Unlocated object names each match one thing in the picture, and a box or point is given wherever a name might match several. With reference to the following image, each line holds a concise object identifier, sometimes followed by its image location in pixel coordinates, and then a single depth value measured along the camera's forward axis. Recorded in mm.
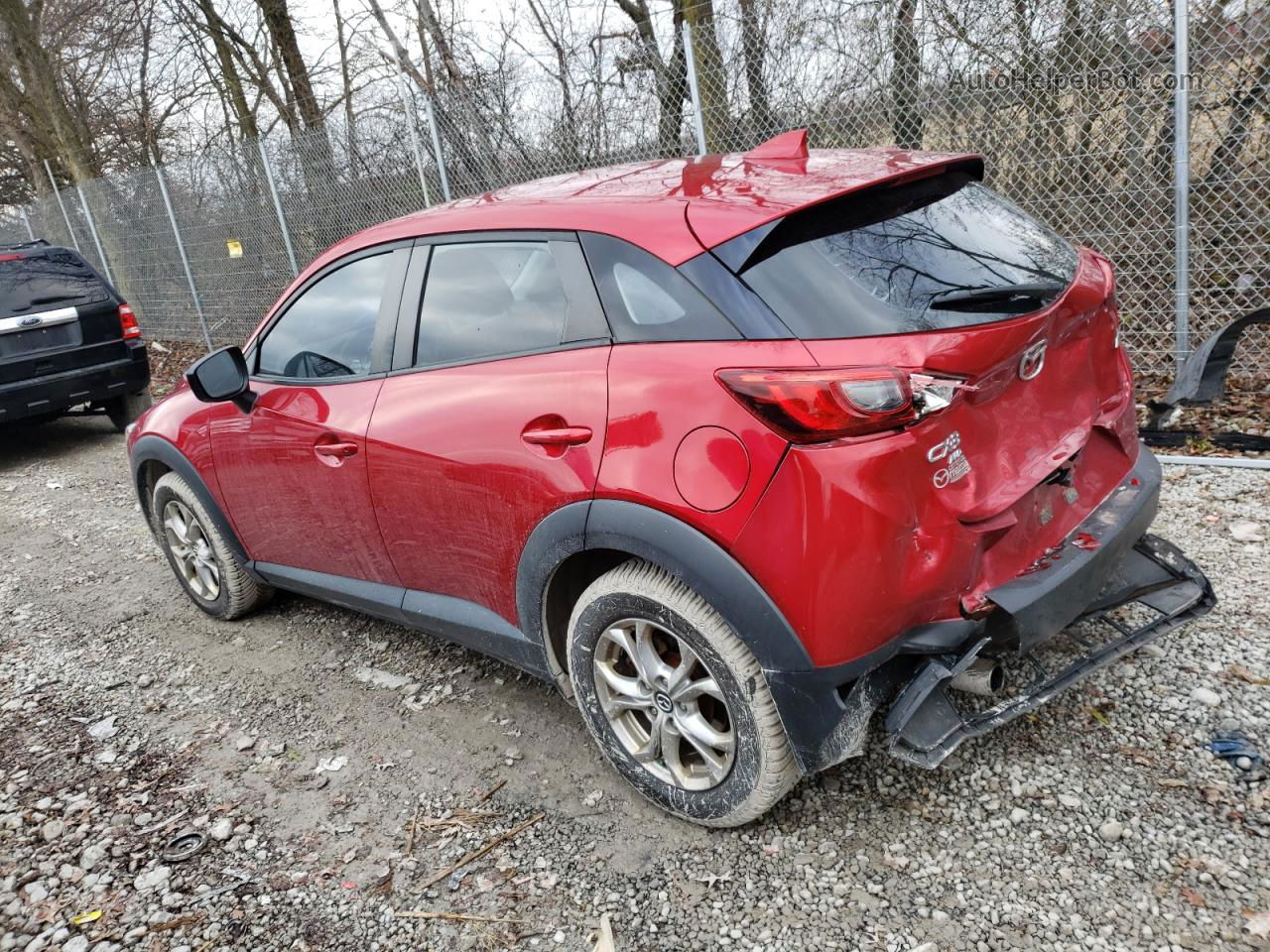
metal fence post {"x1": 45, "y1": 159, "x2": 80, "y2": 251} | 15078
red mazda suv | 1992
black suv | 7406
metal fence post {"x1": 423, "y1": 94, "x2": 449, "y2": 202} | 8008
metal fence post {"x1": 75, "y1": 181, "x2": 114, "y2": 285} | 14050
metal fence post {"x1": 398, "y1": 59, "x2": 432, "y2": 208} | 8172
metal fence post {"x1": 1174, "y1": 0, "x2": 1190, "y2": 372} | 4645
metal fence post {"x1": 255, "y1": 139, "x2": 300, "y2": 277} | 10000
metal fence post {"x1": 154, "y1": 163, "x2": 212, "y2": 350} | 11859
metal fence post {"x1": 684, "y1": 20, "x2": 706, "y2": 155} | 6137
